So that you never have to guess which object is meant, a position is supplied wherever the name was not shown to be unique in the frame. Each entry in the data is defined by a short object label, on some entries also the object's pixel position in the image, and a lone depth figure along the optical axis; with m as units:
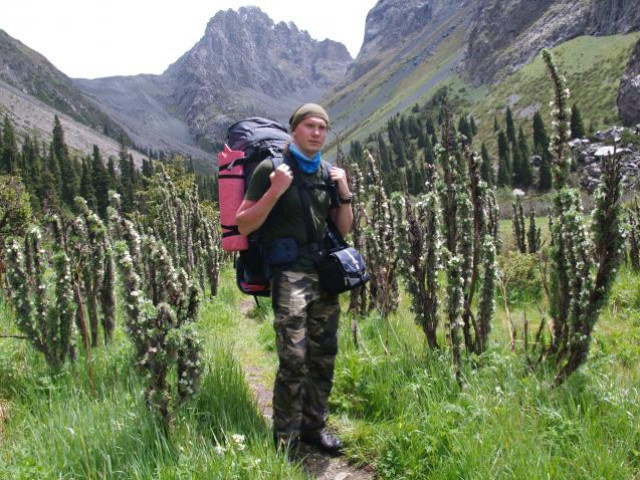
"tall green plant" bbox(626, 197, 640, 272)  11.05
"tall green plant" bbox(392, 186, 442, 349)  4.84
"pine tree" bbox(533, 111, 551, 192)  77.12
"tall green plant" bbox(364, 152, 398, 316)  7.09
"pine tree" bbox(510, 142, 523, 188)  81.19
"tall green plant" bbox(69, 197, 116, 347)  6.26
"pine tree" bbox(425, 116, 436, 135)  147.12
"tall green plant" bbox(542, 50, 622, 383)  3.91
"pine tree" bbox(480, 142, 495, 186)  81.57
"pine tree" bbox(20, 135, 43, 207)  77.74
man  3.99
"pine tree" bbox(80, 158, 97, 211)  87.53
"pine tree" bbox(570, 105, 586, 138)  79.38
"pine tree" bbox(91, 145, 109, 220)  92.25
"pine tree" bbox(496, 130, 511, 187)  80.62
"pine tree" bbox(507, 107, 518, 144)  97.25
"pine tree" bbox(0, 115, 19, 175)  90.69
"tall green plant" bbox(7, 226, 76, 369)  5.05
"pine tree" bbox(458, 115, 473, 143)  123.79
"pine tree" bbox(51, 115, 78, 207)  92.06
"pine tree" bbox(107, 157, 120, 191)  92.11
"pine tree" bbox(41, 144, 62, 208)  82.38
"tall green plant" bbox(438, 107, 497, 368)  4.63
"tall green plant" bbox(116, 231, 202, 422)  3.49
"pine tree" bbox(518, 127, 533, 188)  80.38
